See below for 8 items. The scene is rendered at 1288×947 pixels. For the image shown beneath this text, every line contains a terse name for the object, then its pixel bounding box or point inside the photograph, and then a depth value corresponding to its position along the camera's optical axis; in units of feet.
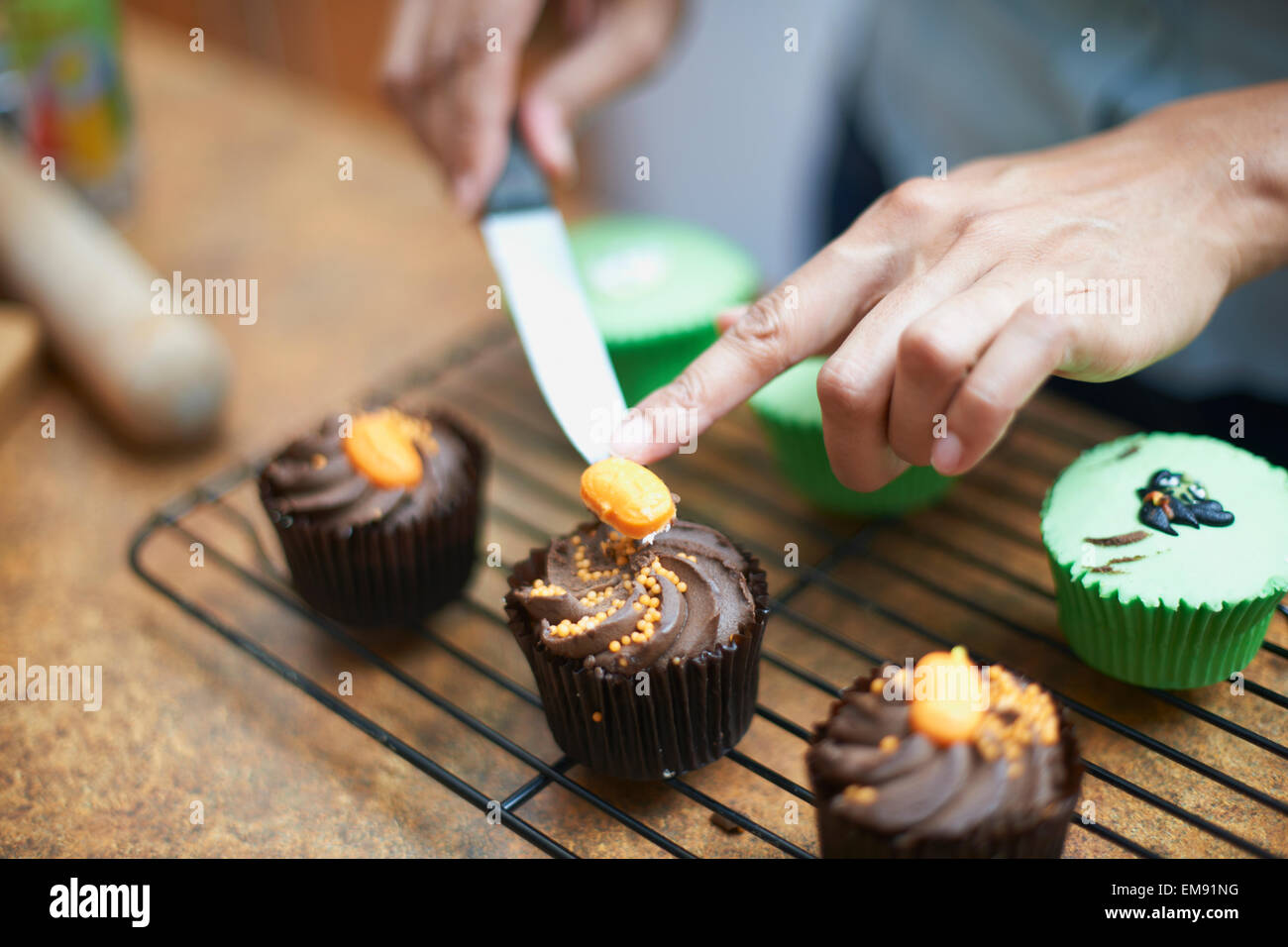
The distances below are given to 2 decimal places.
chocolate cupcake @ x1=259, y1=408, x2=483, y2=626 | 1.46
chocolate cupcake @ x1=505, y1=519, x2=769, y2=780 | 1.28
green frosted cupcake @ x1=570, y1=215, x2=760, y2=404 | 1.72
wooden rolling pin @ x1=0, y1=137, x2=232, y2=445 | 1.73
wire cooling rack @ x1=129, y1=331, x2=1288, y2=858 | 1.30
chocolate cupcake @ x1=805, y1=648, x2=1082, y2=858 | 1.12
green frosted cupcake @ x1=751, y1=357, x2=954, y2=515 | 1.58
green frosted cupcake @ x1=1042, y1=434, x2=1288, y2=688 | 1.30
